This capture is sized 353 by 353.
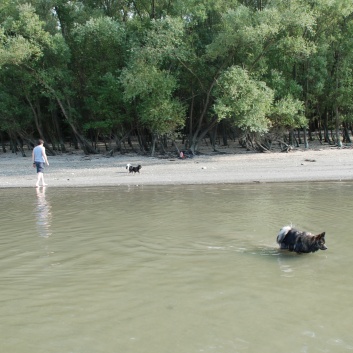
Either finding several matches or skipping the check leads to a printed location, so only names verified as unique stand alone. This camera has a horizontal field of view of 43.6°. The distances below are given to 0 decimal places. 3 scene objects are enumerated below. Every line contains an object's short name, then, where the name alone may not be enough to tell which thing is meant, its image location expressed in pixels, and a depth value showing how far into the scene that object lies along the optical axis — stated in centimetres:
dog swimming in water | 708
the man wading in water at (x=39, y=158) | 1712
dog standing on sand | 2059
